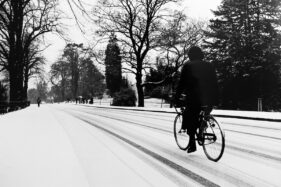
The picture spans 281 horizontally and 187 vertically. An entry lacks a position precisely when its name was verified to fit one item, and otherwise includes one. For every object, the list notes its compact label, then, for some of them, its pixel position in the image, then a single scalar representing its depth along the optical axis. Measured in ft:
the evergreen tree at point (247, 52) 111.34
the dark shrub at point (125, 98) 144.50
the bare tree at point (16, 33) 91.40
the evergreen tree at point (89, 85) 312.87
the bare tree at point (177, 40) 115.55
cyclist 21.56
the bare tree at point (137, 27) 117.50
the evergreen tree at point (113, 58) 119.44
